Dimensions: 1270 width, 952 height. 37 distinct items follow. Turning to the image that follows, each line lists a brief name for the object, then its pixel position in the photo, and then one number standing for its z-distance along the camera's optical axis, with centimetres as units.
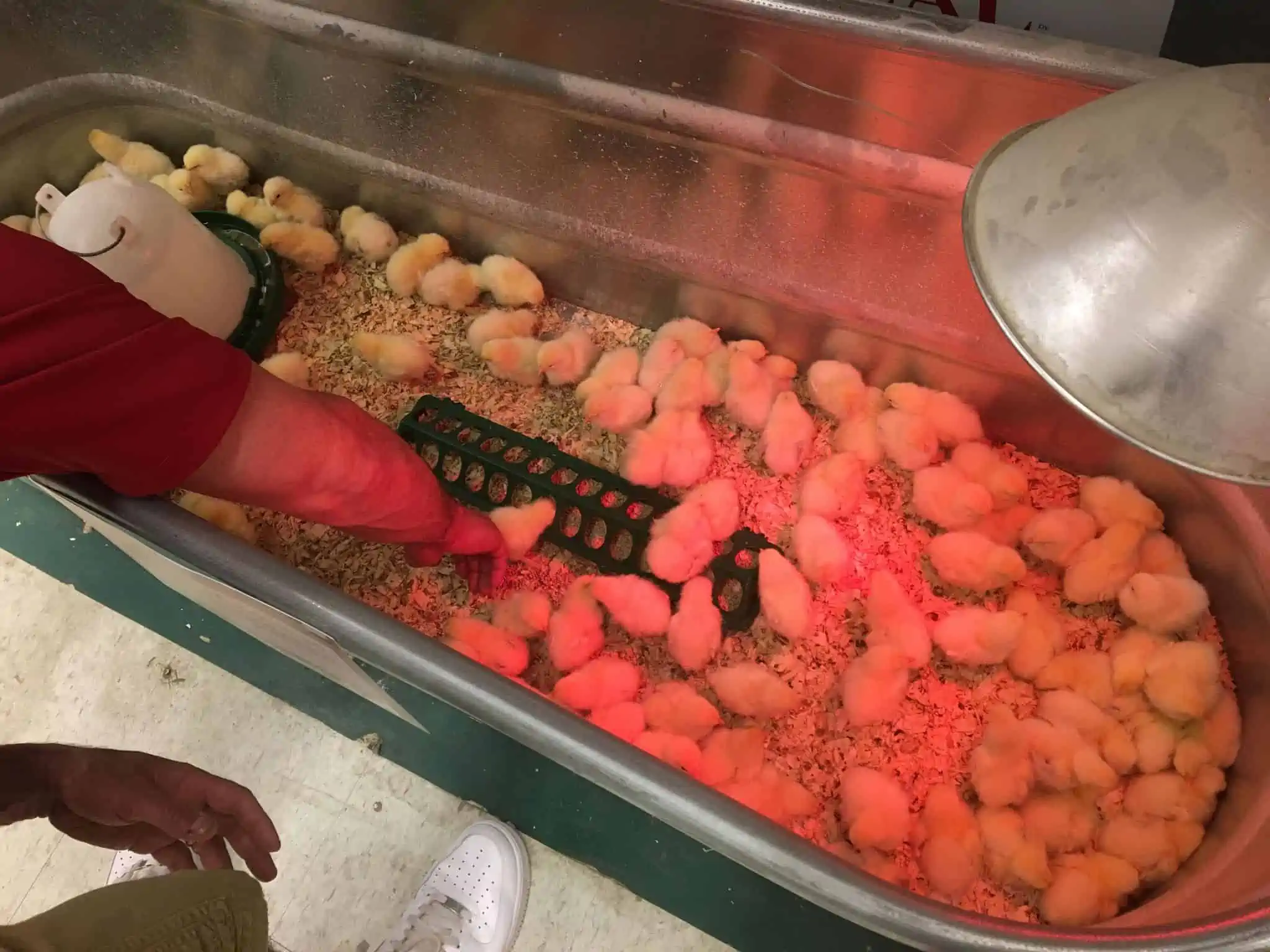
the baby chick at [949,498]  139
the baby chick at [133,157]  183
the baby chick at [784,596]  136
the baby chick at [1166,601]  127
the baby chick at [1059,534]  137
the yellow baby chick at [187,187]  182
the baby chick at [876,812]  122
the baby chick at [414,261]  171
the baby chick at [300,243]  171
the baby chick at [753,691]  131
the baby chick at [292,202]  174
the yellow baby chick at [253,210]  178
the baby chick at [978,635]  130
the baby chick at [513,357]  159
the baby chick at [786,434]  149
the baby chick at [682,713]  131
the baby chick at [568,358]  158
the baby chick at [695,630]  136
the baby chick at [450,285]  168
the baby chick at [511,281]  168
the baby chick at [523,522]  146
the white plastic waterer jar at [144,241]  143
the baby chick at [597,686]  134
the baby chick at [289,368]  163
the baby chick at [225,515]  147
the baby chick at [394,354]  162
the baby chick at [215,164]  181
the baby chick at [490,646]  138
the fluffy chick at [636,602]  138
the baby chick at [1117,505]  138
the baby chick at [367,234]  175
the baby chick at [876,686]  130
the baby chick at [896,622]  133
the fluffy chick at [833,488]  145
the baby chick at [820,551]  140
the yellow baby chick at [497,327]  165
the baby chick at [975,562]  135
